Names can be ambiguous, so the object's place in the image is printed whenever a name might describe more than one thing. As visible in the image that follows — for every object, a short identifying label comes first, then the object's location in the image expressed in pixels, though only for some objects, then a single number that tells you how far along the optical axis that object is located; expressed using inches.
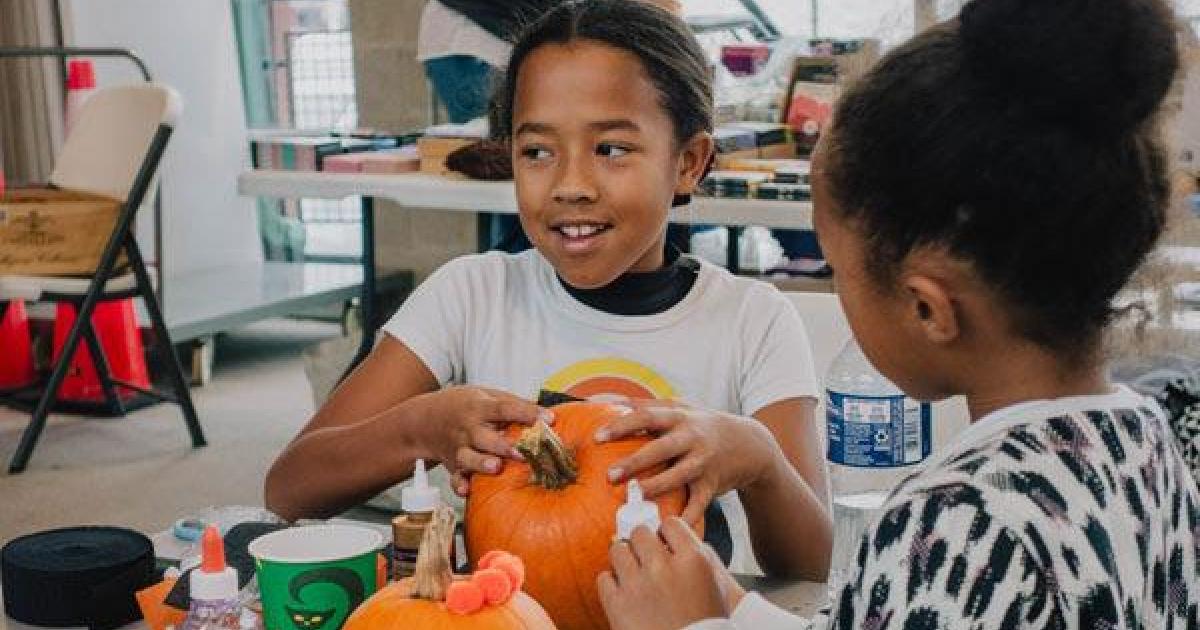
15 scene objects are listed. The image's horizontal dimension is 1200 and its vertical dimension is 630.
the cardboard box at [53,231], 157.1
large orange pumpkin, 44.3
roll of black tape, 43.7
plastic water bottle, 55.3
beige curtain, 204.2
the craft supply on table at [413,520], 42.4
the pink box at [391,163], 161.9
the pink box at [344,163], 162.7
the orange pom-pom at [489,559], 38.7
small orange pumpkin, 37.0
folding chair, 158.7
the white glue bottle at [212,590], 37.9
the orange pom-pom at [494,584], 37.6
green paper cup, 40.1
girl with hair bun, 30.6
